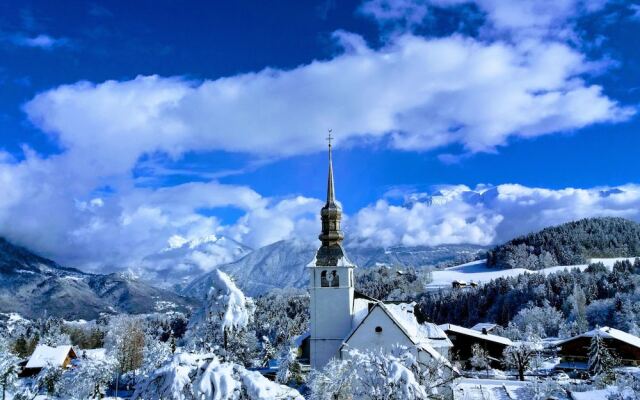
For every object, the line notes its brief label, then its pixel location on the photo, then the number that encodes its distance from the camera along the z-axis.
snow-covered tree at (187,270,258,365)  28.20
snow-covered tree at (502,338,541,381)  54.95
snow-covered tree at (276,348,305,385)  50.87
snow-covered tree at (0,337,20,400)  52.56
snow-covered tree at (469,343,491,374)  68.00
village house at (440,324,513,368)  77.69
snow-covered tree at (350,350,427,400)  17.81
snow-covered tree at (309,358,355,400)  27.83
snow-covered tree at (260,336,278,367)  73.87
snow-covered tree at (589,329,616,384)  53.19
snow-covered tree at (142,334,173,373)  50.17
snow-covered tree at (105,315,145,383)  78.88
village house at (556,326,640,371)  66.38
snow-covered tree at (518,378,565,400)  39.27
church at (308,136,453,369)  51.22
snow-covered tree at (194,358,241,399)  13.38
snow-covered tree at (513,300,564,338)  132.25
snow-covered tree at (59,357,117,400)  45.47
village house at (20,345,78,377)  81.62
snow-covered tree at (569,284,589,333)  123.00
